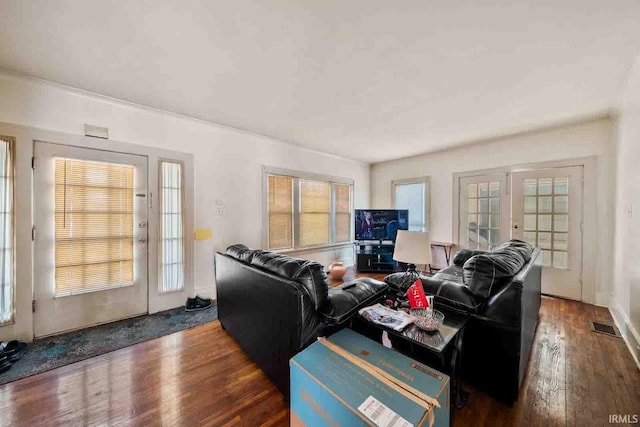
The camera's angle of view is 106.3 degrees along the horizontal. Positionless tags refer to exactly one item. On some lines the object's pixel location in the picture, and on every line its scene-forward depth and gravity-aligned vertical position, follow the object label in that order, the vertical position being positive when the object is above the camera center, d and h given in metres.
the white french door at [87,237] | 2.30 -0.29
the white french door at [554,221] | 3.30 -0.15
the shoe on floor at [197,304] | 2.98 -1.20
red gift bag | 1.52 -0.56
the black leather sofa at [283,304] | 1.45 -0.64
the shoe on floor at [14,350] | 1.94 -1.19
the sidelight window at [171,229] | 2.94 -0.24
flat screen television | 4.84 -0.26
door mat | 1.90 -1.24
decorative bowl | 1.39 -0.66
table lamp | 2.00 -0.34
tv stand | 4.68 -0.96
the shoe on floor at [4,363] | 1.81 -1.19
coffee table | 1.28 -0.79
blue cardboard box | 0.90 -0.75
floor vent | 2.39 -1.21
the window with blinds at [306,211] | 4.07 -0.02
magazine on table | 1.43 -0.67
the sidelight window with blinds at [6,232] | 2.12 -0.21
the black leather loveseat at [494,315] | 1.47 -0.67
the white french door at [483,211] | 3.87 -0.01
